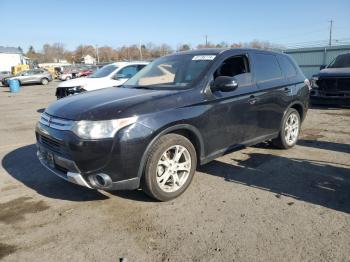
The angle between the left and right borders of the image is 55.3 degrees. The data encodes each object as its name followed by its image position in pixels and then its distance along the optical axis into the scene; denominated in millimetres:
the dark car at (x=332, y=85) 9969
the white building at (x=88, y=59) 99750
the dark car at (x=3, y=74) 35031
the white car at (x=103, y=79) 10375
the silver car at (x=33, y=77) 29972
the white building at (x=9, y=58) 69000
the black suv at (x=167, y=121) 3512
